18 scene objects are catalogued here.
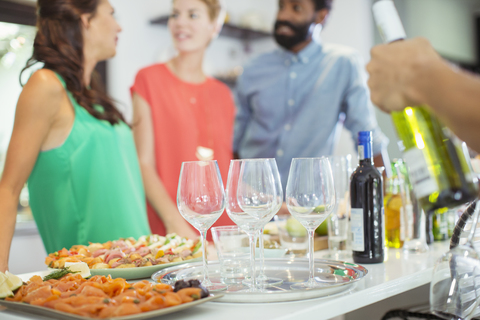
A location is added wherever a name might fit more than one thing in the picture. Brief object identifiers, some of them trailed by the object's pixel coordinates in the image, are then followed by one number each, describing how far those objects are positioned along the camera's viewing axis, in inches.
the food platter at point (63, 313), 24.4
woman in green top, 60.2
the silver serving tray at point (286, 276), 29.1
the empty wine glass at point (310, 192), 33.2
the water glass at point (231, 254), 35.4
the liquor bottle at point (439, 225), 55.7
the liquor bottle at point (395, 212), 51.3
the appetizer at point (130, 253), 37.7
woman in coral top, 100.6
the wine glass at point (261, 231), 32.9
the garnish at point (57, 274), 32.7
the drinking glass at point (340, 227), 47.7
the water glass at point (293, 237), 48.8
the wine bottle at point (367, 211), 41.8
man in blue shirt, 118.1
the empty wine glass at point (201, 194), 32.9
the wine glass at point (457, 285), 30.6
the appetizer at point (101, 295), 24.8
